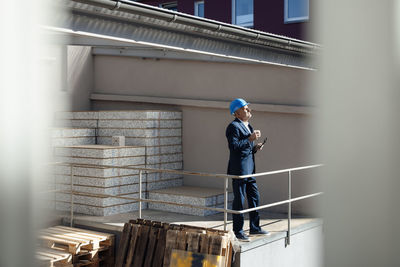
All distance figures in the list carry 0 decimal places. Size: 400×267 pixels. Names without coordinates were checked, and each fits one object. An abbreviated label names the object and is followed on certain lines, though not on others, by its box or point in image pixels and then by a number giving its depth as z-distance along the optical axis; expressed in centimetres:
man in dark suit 656
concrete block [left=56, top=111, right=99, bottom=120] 1037
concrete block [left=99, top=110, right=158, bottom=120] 979
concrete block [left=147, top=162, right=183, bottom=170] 989
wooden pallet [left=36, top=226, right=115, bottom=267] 703
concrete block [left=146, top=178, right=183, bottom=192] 967
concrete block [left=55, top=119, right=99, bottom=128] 1039
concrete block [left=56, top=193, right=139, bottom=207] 879
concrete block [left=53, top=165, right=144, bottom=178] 887
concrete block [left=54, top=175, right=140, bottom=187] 888
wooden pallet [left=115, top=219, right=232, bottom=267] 644
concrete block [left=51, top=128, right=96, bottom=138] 957
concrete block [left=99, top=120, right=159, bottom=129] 977
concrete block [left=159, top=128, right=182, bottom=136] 1006
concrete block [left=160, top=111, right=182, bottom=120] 1005
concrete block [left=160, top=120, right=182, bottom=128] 1006
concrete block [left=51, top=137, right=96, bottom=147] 944
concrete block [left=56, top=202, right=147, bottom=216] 878
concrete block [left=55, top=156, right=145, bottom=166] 905
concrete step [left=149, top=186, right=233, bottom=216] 892
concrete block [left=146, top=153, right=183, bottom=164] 978
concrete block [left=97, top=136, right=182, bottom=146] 976
